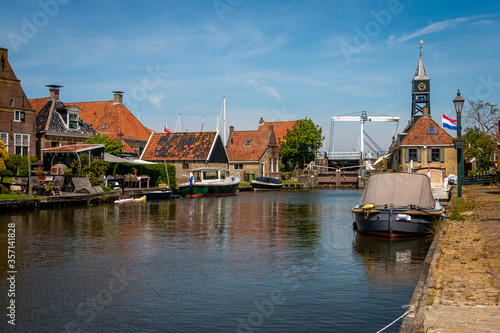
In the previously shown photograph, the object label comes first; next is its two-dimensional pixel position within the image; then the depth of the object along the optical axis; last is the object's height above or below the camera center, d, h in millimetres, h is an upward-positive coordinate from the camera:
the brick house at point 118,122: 66500 +7346
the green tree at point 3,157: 31969 +1102
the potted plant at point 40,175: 37350 -144
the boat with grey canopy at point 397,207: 18688 -1283
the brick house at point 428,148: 62031 +3598
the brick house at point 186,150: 62156 +3152
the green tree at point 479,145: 36125 +2334
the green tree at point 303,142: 79312 +5472
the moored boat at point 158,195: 44688 -2018
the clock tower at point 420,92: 78250 +13737
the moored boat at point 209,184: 49438 -1046
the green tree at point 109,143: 53781 +3521
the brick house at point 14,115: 46031 +5792
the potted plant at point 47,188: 34344 -1077
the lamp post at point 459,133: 24734 +2295
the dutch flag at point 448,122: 56266 +6330
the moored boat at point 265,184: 65125 -1324
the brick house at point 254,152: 73625 +3537
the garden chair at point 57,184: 35844 -826
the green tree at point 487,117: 42844 +5641
